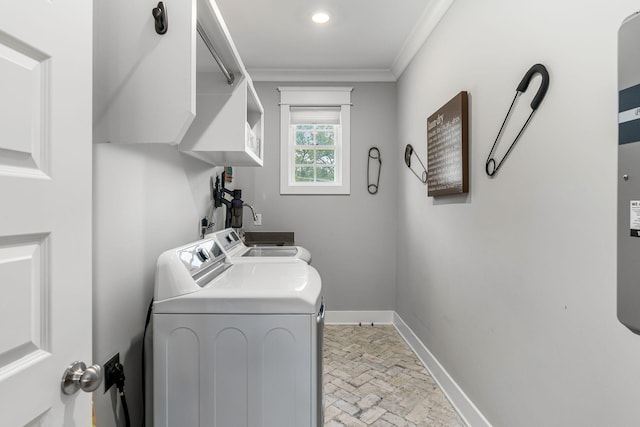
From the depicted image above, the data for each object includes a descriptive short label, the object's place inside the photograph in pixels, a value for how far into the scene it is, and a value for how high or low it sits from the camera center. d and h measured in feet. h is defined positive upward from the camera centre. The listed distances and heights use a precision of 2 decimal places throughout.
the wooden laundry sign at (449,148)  5.94 +1.28
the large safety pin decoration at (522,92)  3.99 +1.47
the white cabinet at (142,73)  3.46 +1.51
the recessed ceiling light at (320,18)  7.41 +4.55
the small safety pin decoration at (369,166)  10.94 +1.51
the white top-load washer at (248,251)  6.33 -0.97
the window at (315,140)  10.79 +2.44
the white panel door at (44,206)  1.81 +0.02
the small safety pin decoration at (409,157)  8.55 +1.56
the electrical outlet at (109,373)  3.77 -1.94
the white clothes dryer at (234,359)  3.87 -1.82
